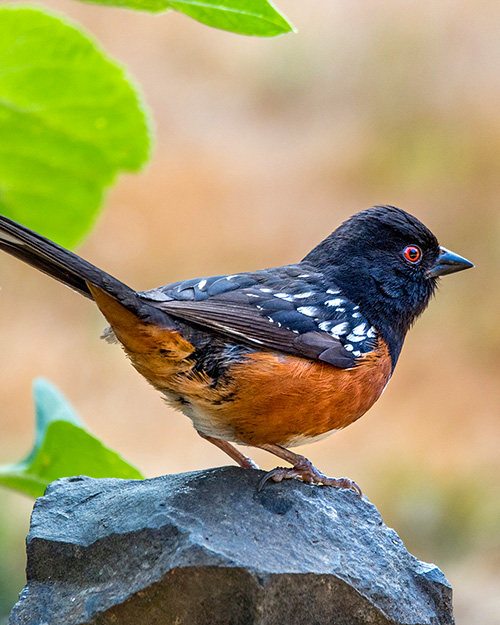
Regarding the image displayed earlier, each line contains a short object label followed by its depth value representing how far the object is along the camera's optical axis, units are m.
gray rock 3.83
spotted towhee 4.60
